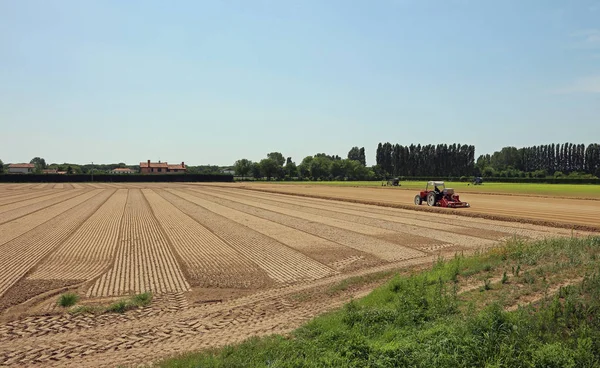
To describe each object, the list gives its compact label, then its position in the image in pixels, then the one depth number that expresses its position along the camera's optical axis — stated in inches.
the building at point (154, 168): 7303.2
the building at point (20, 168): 7272.6
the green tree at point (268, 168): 6835.6
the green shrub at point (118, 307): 384.8
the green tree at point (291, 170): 7127.0
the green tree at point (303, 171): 7135.8
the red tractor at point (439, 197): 1325.0
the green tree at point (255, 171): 6939.0
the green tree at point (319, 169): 6943.9
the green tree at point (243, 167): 7057.1
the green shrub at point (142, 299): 402.0
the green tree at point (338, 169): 7101.4
